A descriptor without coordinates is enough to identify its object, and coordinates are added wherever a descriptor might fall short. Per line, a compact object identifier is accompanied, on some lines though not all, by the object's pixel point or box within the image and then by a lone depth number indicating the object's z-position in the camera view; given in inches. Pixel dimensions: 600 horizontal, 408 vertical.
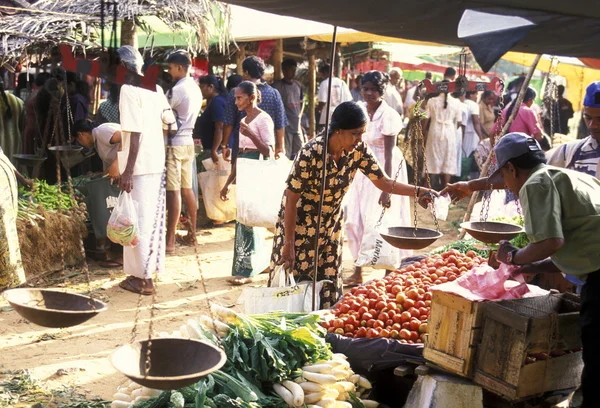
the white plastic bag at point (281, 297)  164.7
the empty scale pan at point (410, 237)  160.6
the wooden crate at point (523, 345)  126.2
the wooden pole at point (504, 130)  256.2
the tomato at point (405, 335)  150.0
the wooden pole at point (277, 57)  438.6
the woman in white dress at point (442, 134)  467.5
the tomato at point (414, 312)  155.7
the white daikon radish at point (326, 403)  134.4
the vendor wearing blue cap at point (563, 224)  121.5
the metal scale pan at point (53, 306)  98.0
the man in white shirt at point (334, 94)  387.5
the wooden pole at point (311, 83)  453.1
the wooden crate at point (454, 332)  132.0
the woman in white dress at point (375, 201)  252.1
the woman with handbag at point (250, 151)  252.7
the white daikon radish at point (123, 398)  136.9
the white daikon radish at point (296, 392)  132.0
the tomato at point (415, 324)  152.1
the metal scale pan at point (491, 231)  167.6
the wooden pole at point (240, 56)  427.8
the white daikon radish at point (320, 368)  137.4
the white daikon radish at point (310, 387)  135.9
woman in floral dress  164.4
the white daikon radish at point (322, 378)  135.6
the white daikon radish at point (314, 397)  135.0
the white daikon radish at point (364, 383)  147.3
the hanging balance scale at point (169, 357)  97.9
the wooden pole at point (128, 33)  304.7
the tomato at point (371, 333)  150.6
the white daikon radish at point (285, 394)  132.8
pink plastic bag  135.5
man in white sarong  221.9
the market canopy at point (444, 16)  129.3
